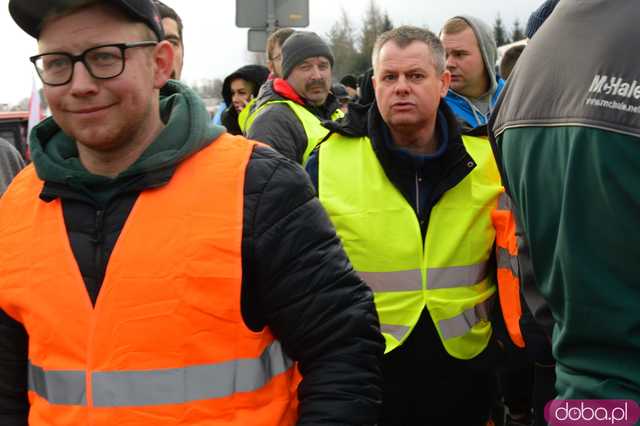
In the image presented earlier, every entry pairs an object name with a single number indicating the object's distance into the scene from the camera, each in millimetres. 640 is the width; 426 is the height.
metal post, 8320
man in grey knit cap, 4676
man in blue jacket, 4883
